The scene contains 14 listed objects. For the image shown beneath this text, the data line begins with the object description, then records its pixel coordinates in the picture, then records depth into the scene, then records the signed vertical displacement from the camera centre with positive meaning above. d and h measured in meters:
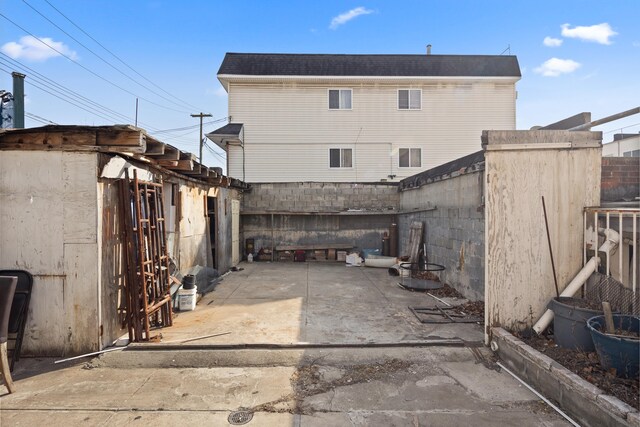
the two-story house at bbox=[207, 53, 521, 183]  13.92 +4.30
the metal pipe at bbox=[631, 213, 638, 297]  3.25 -0.41
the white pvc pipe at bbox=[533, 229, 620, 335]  3.79 -0.83
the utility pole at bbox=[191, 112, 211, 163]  19.62 +5.88
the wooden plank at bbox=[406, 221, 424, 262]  8.71 -0.68
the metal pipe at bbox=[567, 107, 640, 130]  3.55 +1.08
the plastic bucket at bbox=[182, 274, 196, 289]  5.84 -1.16
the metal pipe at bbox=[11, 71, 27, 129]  6.12 +2.19
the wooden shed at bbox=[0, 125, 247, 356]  3.81 -0.09
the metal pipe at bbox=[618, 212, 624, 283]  3.46 -0.39
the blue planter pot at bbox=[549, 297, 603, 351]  3.24 -1.12
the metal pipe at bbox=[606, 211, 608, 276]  3.59 -0.50
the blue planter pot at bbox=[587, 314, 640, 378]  2.68 -1.12
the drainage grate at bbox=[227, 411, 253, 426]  2.70 -1.66
